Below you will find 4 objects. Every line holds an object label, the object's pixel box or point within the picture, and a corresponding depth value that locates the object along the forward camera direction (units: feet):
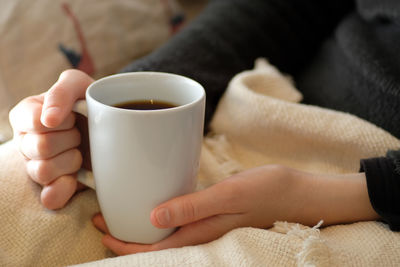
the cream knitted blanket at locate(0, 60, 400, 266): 1.36
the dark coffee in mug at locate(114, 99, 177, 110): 1.54
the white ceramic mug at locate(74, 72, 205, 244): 1.27
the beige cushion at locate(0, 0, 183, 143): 2.08
